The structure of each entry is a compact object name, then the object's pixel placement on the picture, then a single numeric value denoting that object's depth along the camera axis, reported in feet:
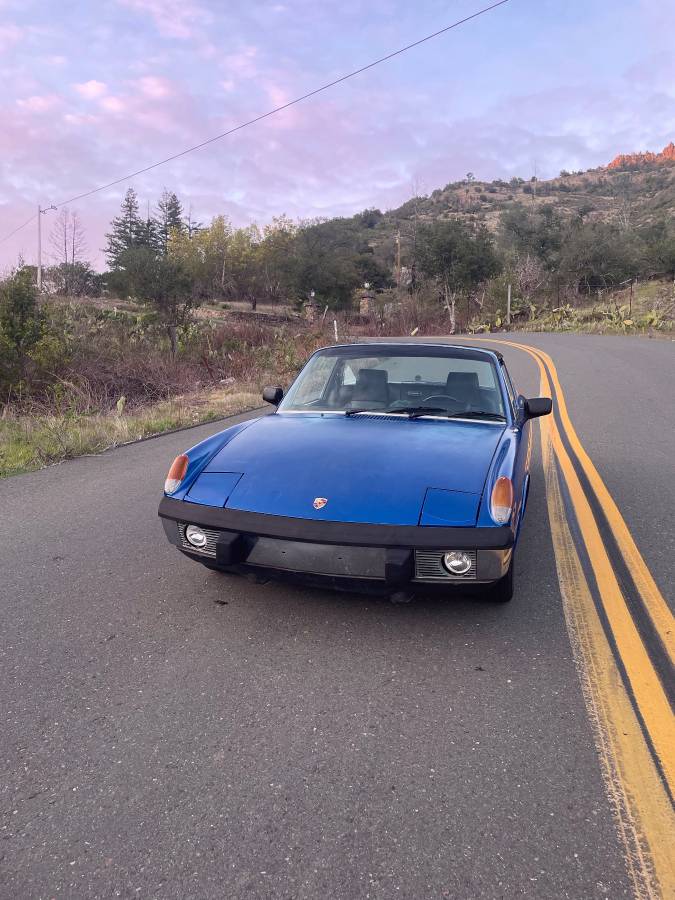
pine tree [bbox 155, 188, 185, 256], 282.89
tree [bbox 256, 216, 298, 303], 170.09
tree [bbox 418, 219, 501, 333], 152.15
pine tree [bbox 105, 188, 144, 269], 262.26
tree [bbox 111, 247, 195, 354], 73.51
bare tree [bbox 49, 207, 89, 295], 123.22
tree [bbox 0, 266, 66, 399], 36.50
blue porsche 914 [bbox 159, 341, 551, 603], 9.23
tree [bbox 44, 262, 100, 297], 128.37
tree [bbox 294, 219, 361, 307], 163.63
